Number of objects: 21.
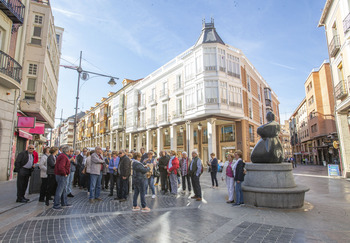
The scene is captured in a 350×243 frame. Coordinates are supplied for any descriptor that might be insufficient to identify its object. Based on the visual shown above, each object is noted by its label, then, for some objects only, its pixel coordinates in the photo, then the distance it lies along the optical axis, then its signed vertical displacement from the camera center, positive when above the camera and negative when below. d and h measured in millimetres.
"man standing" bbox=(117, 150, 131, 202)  6953 -671
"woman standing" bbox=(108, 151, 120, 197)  8432 -449
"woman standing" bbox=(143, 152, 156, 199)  8022 -298
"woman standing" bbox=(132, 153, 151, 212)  5952 -777
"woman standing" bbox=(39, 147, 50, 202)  6926 -631
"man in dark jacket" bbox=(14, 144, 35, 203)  6828 -444
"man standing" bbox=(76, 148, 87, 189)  10219 -271
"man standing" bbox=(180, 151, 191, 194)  9137 -488
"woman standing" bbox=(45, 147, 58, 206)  6383 -589
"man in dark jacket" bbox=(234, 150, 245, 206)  6352 -728
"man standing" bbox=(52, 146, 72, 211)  5984 -524
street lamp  13914 +5514
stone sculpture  6758 +239
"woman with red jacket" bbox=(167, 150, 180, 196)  8711 -695
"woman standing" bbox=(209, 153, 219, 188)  10770 -717
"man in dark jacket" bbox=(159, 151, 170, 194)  9250 -591
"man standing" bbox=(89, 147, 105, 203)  7114 -675
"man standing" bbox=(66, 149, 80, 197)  7953 -764
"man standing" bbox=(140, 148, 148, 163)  9680 +33
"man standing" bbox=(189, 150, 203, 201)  7582 -656
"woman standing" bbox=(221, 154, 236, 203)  6945 -682
